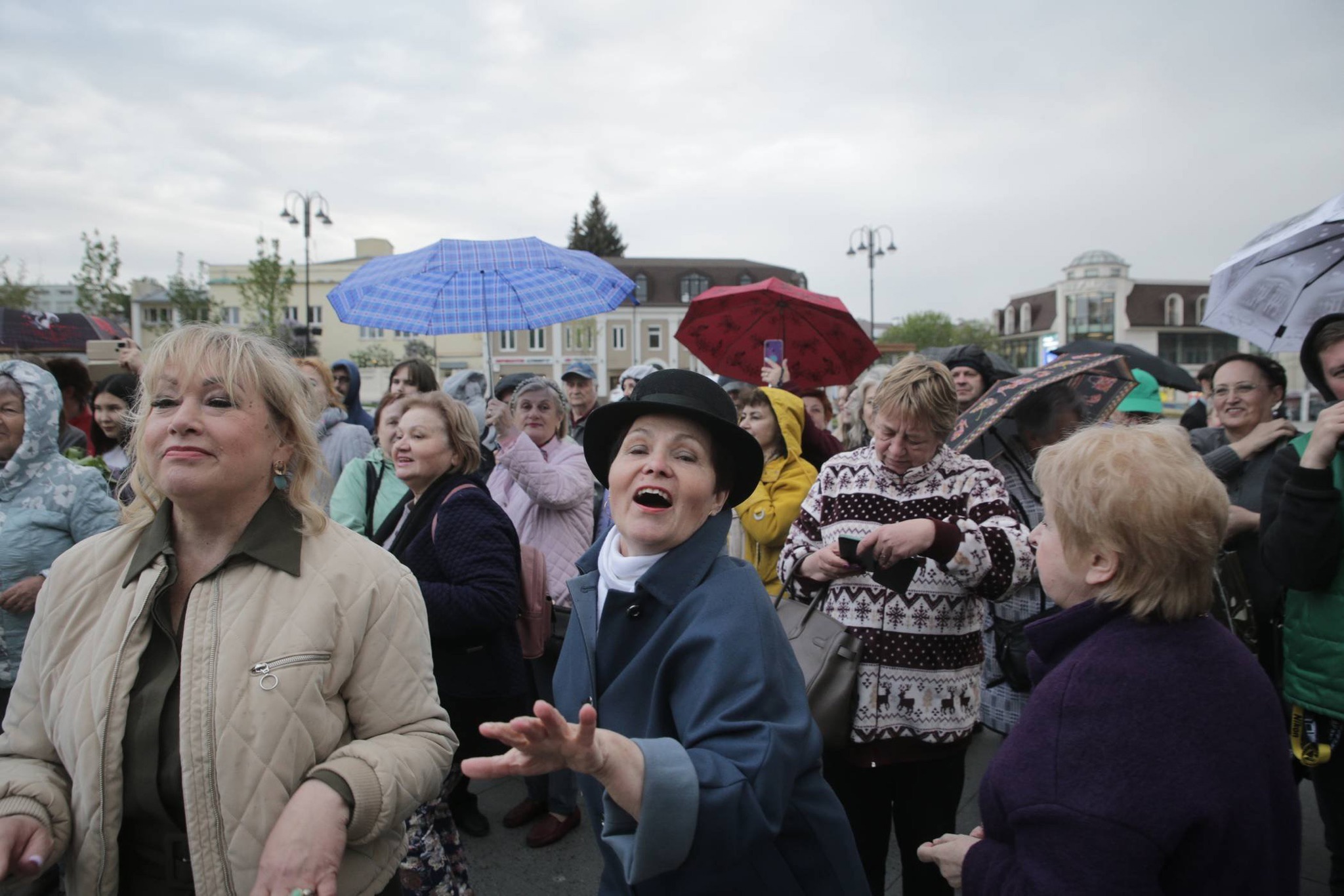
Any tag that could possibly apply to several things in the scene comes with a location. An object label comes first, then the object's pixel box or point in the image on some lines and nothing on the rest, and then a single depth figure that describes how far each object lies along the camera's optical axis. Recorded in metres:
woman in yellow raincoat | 3.61
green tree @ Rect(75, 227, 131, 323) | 30.27
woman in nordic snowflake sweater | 2.51
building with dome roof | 62.66
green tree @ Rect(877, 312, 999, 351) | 66.50
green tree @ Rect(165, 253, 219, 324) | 34.06
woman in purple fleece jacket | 1.35
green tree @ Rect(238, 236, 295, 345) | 32.75
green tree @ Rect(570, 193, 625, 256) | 68.50
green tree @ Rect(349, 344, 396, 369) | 47.34
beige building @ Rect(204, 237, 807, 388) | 55.16
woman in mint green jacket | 3.56
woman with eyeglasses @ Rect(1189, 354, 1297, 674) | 3.26
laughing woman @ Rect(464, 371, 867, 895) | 1.32
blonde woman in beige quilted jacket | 1.64
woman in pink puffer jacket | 3.99
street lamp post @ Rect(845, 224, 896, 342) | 25.34
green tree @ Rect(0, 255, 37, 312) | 28.23
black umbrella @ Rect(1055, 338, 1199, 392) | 4.66
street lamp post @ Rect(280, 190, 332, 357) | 25.41
